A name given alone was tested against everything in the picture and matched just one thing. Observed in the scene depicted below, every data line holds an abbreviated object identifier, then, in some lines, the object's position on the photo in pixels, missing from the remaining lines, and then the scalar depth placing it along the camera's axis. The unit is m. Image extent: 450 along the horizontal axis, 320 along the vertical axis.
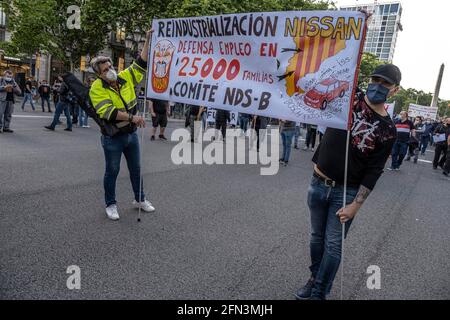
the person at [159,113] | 11.61
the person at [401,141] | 11.70
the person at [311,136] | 14.29
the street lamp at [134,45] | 25.18
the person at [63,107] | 11.38
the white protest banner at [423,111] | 32.44
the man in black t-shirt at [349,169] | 2.58
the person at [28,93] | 16.38
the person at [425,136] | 18.97
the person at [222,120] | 13.73
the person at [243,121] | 18.17
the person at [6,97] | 9.87
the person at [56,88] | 18.91
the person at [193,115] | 12.32
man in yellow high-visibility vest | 4.08
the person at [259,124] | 12.25
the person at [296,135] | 14.34
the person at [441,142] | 13.24
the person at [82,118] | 13.37
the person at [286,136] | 9.73
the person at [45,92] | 18.38
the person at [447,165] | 12.06
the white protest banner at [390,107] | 17.05
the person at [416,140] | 14.40
